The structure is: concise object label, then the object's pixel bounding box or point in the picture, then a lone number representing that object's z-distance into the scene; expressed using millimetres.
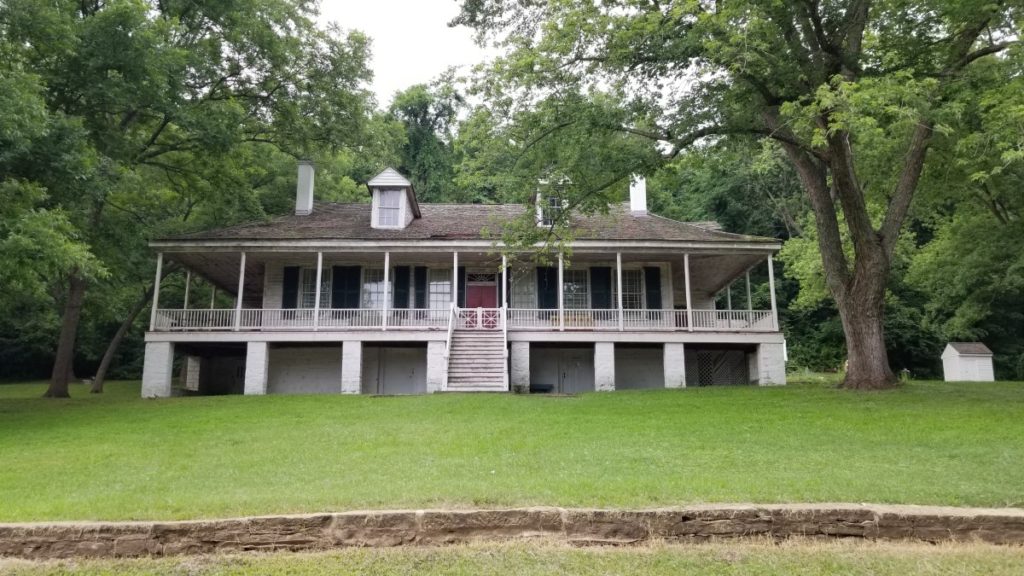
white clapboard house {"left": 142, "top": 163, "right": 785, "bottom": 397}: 19141
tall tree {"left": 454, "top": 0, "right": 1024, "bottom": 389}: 11492
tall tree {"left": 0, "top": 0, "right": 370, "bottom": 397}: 14445
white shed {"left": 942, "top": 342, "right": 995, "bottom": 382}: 23703
